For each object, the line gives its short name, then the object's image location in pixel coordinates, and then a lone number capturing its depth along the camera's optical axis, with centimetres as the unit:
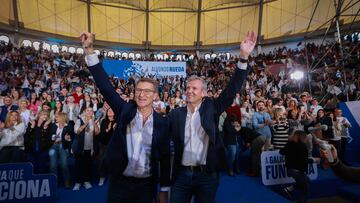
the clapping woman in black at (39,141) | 493
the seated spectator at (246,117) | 654
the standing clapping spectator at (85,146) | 480
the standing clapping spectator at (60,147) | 486
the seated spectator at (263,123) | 586
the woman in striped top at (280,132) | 538
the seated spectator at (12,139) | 460
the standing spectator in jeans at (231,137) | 561
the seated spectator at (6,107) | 608
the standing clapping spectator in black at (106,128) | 472
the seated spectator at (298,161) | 422
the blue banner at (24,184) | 388
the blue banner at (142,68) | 1196
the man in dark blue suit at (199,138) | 222
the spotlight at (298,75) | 1129
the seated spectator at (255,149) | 575
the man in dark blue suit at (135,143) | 197
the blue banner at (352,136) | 697
